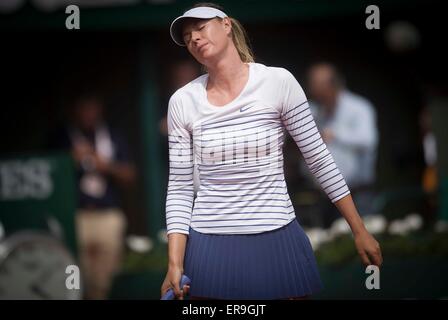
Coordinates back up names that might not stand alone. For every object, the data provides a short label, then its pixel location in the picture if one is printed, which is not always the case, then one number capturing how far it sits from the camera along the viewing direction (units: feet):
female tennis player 27.12
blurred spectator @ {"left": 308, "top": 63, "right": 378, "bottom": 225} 44.70
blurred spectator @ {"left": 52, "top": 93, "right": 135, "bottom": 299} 55.06
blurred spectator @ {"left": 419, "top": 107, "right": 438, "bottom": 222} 52.65
